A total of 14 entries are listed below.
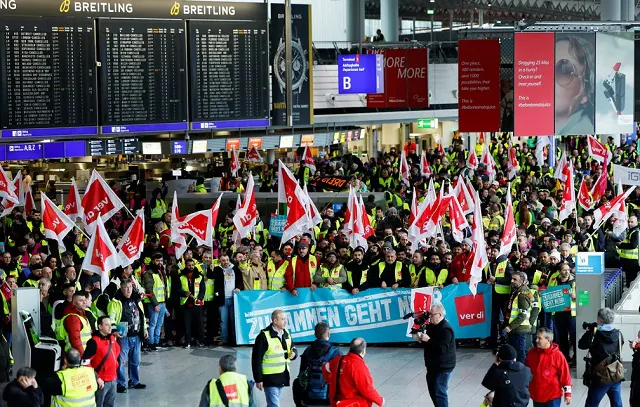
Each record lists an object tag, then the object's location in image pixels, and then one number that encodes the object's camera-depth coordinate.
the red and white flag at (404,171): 32.56
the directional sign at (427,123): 44.12
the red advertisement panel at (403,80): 38.47
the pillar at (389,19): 47.00
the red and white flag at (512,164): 33.78
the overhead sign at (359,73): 37.03
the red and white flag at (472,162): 34.03
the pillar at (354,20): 45.08
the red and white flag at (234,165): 31.70
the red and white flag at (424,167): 33.62
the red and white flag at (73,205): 23.02
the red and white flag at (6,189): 24.12
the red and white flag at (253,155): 34.38
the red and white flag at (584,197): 25.50
